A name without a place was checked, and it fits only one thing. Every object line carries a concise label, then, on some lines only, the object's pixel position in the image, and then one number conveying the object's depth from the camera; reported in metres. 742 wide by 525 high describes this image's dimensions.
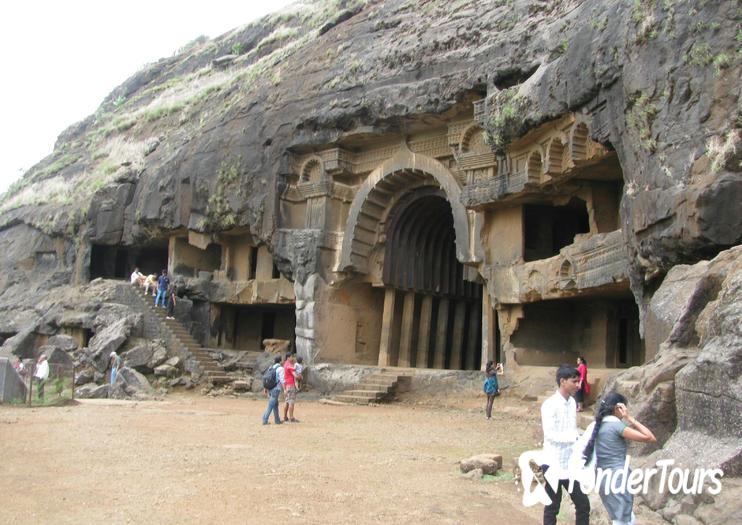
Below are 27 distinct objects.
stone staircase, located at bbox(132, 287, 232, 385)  23.47
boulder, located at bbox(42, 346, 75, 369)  21.58
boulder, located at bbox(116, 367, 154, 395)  20.59
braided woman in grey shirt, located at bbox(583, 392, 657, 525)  5.06
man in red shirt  14.01
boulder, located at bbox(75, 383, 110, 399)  19.81
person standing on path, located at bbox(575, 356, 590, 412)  14.52
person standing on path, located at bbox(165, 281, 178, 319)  26.91
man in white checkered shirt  5.35
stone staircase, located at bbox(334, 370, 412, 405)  20.03
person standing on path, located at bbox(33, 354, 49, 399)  17.33
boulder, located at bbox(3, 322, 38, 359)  26.31
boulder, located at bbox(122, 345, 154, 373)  22.95
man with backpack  13.67
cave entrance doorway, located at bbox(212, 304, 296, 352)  29.95
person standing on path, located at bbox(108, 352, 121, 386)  21.20
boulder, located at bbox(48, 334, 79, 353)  24.56
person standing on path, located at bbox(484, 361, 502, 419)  15.46
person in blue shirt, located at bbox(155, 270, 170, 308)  26.69
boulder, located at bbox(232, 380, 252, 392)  22.98
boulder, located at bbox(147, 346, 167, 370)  23.20
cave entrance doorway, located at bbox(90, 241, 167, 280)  32.81
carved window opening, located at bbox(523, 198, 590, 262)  20.70
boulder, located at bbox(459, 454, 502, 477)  8.55
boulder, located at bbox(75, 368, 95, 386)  22.33
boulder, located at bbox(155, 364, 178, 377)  22.95
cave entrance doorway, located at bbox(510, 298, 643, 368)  18.73
